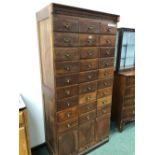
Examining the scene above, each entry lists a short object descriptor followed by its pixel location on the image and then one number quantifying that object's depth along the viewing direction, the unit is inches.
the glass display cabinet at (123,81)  88.2
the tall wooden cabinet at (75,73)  54.3
